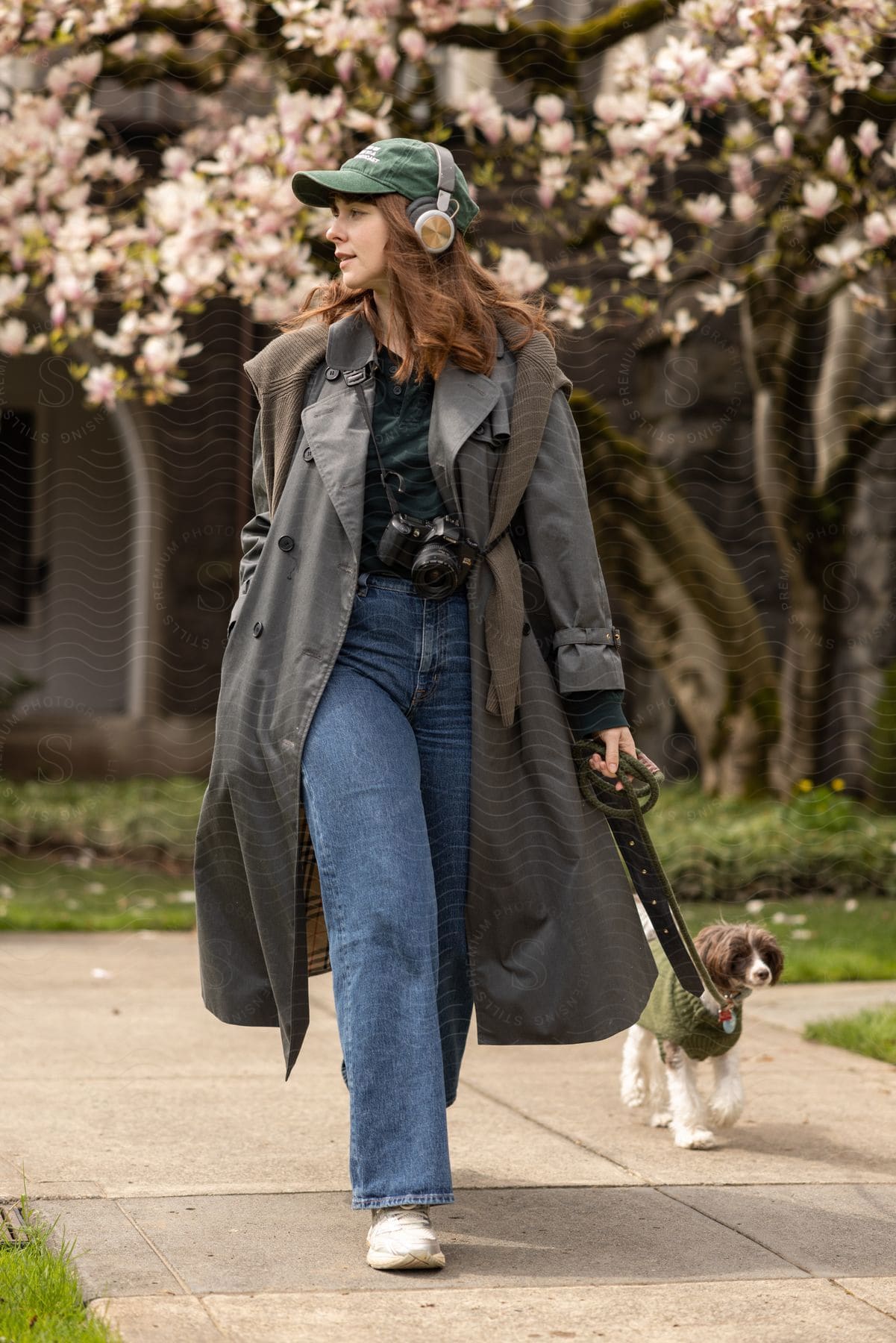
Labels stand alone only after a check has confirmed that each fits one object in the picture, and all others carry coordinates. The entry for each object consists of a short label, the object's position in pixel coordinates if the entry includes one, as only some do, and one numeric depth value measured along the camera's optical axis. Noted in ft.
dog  25.30
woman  19.93
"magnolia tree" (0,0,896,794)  46.32
